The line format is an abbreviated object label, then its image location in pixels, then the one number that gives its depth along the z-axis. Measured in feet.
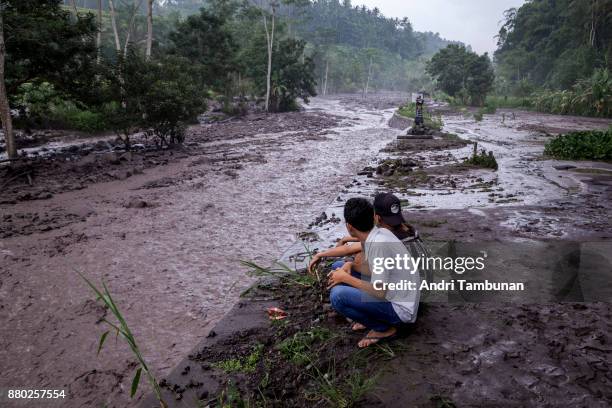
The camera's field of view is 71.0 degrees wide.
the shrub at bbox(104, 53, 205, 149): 56.29
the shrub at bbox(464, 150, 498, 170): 43.19
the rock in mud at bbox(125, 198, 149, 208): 33.45
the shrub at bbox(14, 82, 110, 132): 79.87
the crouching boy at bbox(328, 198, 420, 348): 11.05
